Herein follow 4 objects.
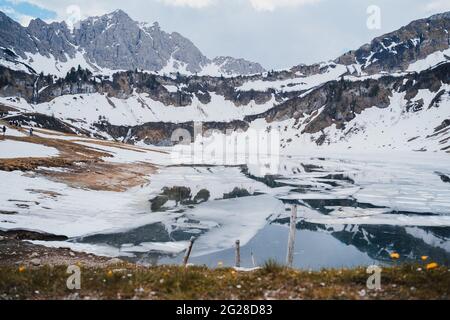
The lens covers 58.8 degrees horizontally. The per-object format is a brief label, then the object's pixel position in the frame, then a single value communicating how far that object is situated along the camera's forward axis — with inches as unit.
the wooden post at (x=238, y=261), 626.8
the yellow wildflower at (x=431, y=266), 395.6
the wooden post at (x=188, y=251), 597.6
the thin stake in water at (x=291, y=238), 579.5
